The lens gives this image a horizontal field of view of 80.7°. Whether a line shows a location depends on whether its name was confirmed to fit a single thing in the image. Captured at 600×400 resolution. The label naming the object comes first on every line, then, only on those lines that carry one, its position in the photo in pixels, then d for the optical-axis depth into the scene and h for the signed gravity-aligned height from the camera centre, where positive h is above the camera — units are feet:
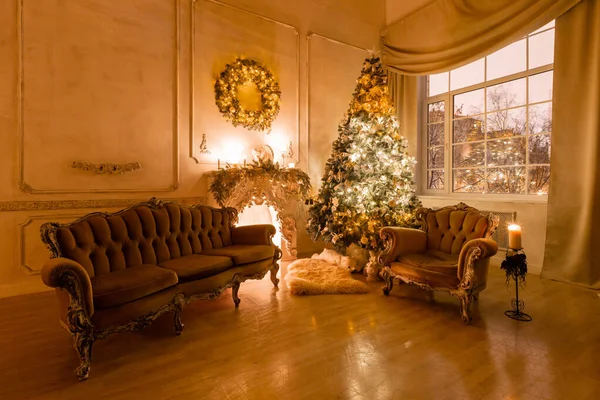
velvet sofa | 7.26 -1.99
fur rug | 12.28 -3.27
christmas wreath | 16.57 +4.82
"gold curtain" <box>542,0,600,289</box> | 12.80 +1.58
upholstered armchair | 9.89 -1.90
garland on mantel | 15.62 +0.57
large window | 15.70 +3.62
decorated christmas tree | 15.49 +0.80
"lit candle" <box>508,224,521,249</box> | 9.90 -1.17
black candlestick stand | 9.92 -3.17
